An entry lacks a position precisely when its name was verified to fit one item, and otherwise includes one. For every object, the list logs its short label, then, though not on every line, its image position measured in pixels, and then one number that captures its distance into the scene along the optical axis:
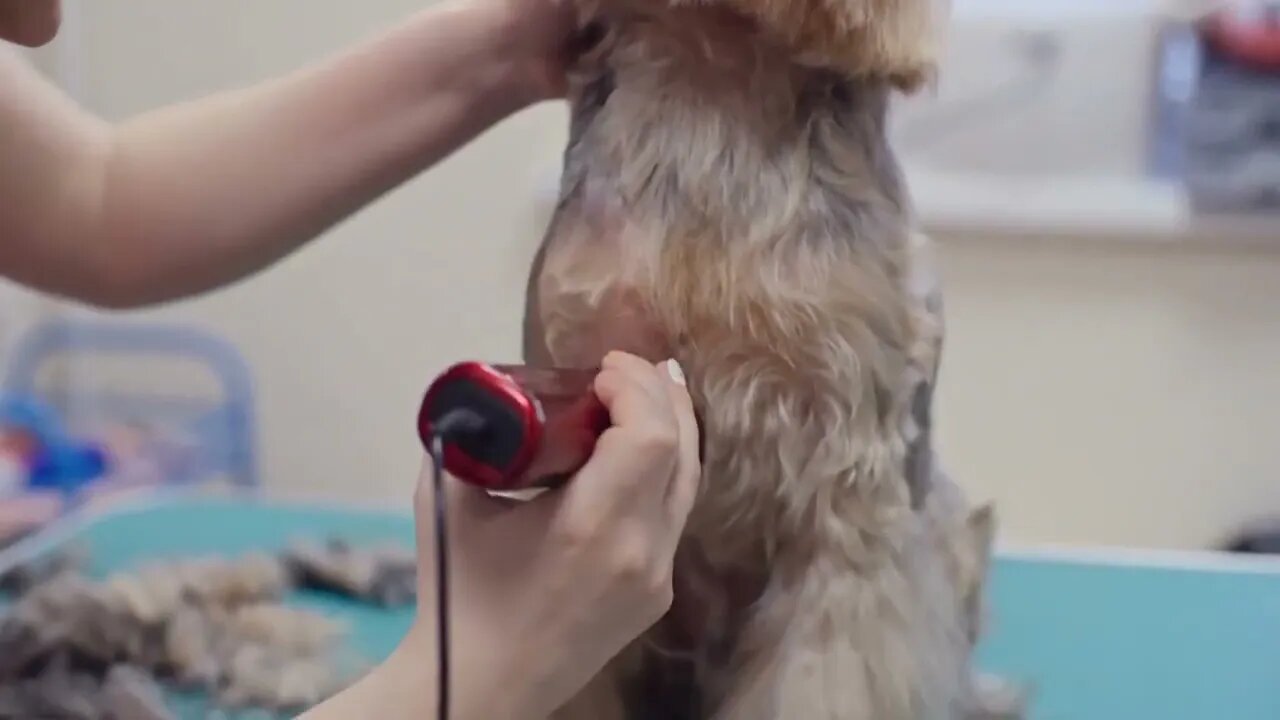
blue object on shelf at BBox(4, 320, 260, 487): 2.03
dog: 0.67
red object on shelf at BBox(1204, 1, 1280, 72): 1.63
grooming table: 0.97
